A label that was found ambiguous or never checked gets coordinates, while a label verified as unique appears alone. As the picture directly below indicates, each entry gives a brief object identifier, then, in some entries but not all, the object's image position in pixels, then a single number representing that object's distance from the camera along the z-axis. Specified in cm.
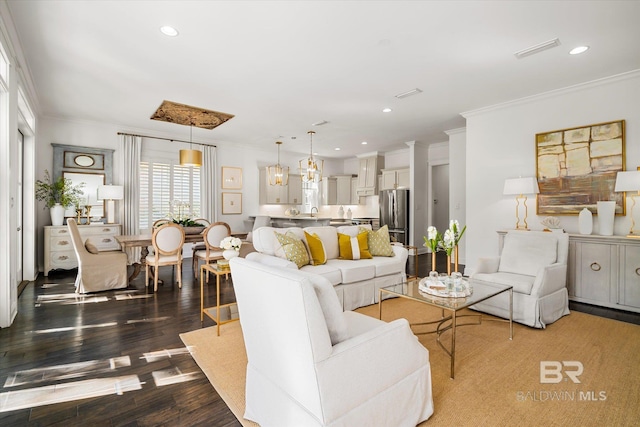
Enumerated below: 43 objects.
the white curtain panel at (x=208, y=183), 748
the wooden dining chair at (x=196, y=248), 536
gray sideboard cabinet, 360
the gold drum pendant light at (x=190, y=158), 562
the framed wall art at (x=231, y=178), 788
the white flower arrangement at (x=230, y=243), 328
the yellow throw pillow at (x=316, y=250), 384
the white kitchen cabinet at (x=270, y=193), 852
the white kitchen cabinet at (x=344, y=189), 986
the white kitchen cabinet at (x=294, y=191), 904
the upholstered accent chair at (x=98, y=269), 430
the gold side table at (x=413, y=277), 492
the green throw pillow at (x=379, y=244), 441
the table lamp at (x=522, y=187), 439
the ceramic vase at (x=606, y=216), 386
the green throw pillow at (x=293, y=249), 355
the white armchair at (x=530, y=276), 319
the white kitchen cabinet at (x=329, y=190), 977
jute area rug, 186
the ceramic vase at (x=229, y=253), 321
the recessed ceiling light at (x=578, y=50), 320
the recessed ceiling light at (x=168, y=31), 286
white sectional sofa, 361
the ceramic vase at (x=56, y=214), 552
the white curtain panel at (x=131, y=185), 640
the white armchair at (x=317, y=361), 137
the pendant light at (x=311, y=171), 631
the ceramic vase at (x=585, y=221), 399
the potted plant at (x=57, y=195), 554
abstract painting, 397
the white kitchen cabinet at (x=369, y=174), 902
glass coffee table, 239
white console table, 539
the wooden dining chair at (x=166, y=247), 461
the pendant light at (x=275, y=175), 658
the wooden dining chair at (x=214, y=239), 496
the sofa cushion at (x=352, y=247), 418
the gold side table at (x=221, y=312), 311
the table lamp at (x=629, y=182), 361
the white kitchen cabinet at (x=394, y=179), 823
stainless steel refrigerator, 795
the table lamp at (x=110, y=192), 578
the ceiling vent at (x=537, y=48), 308
